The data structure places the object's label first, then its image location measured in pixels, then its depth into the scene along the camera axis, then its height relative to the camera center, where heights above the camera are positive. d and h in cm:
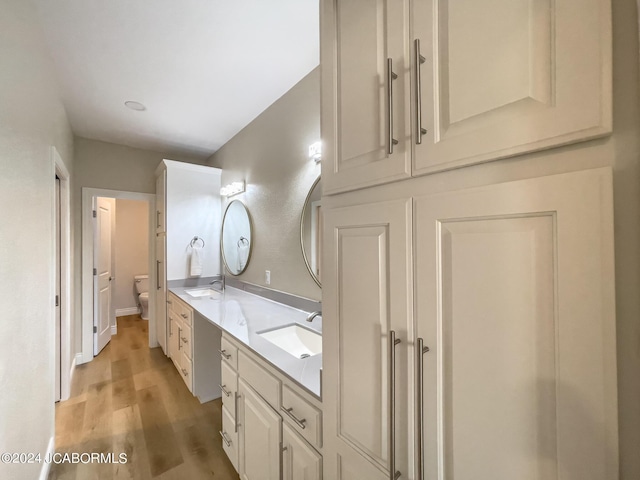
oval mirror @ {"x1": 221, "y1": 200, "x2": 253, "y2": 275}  290 +5
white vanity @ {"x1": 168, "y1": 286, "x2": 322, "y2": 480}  102 -69
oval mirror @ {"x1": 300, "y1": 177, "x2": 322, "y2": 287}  192 +8
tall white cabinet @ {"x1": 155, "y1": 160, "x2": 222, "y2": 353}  322 +27
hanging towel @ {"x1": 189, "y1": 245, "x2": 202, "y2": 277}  330 -25
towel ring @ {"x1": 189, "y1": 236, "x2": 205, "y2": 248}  337 +4
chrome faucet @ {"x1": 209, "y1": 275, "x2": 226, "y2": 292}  315 -48
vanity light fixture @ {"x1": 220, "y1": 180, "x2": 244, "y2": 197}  304 +63
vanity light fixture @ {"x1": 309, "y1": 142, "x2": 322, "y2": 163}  193 +65
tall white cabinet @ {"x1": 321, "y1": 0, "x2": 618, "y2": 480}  42 -2
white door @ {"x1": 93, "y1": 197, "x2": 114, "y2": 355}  339 -45
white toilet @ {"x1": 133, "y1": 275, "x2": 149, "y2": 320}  493 -86
